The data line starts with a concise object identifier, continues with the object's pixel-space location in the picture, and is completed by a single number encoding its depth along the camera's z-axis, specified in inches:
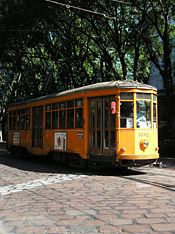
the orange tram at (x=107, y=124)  417.0
